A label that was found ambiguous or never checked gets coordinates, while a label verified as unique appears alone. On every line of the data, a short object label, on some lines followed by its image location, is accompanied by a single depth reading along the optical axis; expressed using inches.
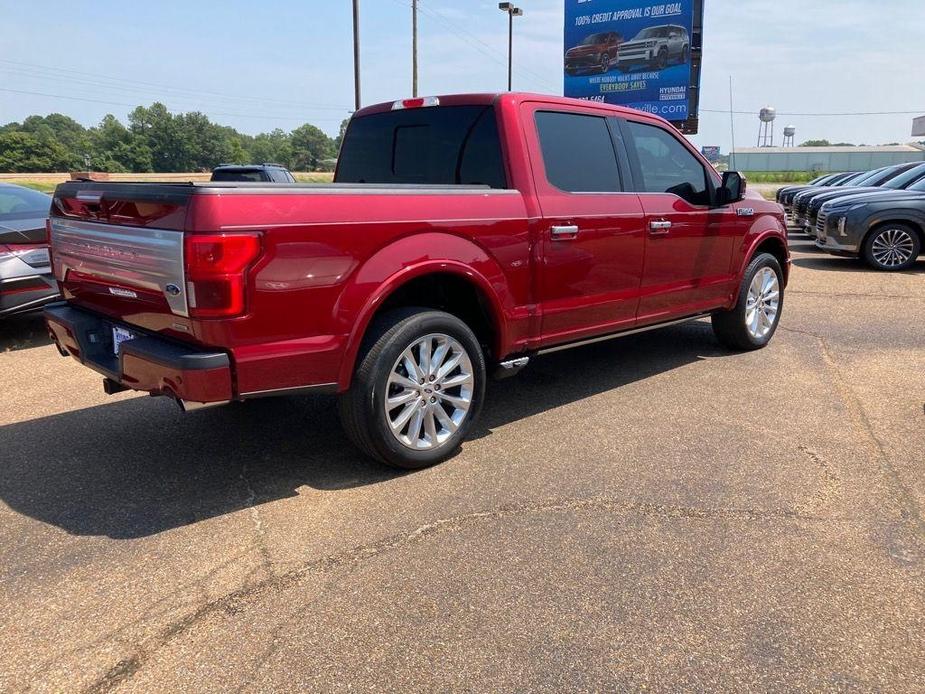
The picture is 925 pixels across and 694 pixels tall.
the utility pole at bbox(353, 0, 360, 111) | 935.7
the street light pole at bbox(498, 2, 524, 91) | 1402.6
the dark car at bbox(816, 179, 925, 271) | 438.0
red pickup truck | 121.3
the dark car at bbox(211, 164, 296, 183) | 424.2
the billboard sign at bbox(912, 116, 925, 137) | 3907.5
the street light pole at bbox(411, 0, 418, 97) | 1171.3
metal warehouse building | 3472.0
